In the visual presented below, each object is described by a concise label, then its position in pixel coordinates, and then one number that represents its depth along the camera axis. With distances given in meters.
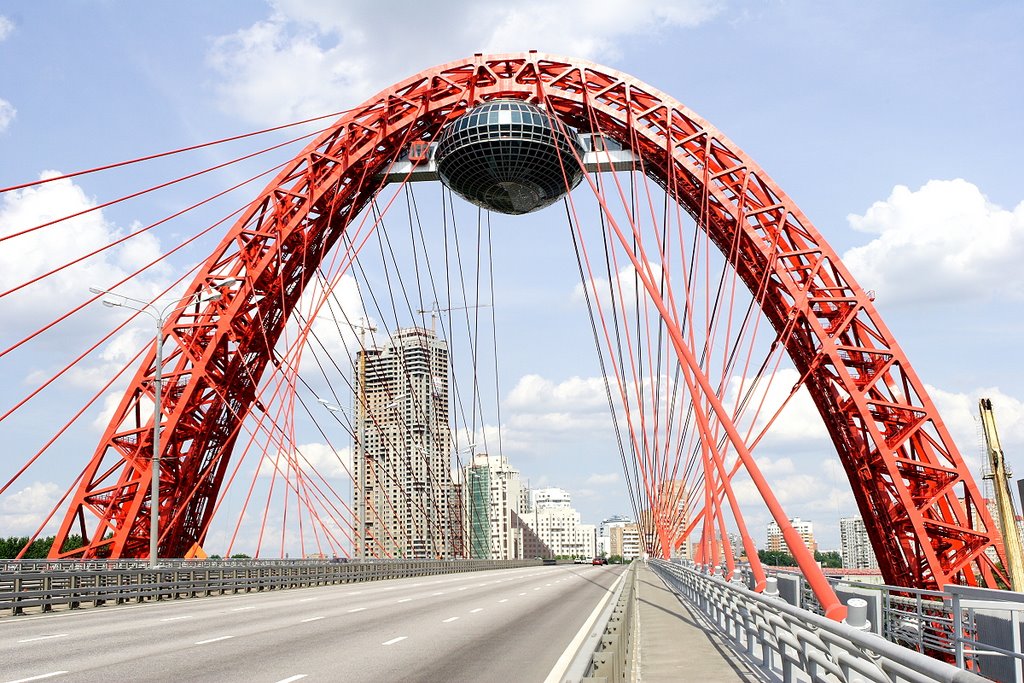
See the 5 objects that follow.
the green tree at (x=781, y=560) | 184.00
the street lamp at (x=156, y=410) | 33.06
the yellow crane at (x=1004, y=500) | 34.06
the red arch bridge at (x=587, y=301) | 37.94
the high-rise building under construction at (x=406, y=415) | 82.94
